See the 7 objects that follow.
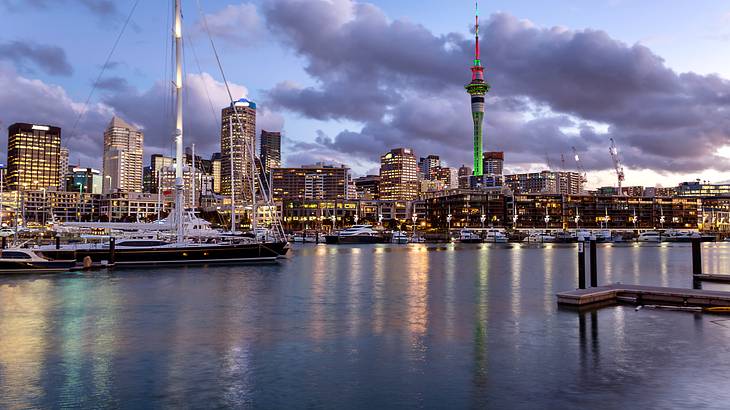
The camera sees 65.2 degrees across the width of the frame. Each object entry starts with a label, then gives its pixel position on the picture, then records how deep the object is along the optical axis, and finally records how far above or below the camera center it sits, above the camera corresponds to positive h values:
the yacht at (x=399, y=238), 187.38 -2.75
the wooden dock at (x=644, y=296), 35.75 -4.33
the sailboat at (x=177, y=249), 70.88 -2.47
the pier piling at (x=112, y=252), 72.25 -2.80
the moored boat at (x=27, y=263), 63.53 -3.77
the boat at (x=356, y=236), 179.38 -1.94
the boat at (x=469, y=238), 192.18 -2.68
